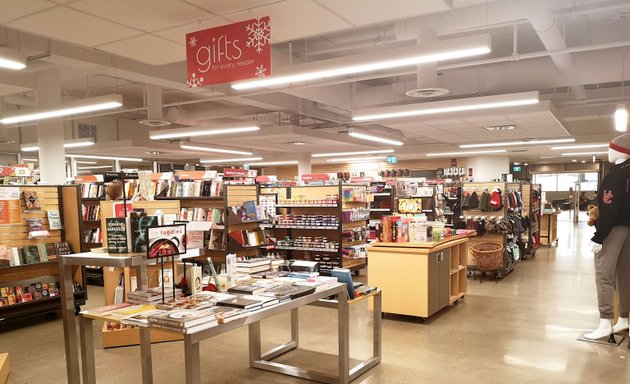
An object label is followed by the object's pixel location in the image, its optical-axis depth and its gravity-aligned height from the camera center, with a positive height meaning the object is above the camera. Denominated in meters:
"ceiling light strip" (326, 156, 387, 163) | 19.66 +0.50
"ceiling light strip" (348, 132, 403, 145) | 11.70 +0.87
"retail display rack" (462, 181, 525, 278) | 8.69 -0.99
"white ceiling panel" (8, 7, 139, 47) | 4.38 +1.54
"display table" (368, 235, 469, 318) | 5.68 -1.39
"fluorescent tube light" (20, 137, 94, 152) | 11.68 +0.85
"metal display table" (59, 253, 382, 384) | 2.68 -1.21
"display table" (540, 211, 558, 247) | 13.14 -1.82
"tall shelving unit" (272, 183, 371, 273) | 8.59 -1.08
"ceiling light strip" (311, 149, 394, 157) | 16.38 +0.64
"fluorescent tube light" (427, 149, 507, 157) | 16.88 +0.59
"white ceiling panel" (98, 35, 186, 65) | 5.19 +1.52
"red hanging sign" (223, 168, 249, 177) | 9.79 -0.02
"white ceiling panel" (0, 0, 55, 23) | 4.05 +1.56
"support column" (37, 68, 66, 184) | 8.97 +0.83
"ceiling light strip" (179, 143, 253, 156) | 13.86 +0.76
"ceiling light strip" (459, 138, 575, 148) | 13.92 +0.77
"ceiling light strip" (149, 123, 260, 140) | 10.55 +1.04
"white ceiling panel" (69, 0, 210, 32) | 4.16 +1.57
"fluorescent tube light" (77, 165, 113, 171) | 19.90 +0.35
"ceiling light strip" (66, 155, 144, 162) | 15.02 +0.61
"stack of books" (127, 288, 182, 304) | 3.15 -0.87
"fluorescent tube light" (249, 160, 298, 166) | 20.64 +0.42
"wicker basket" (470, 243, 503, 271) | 8.28 -1.68
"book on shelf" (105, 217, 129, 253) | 3.07 -0.41
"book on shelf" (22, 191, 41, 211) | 6.20 -0.34
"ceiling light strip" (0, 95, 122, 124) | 7.27 +1.16
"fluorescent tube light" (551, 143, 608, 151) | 15.24 +0.68
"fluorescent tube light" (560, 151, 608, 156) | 17.95 +0.51
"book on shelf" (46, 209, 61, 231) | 6.47 -0.63
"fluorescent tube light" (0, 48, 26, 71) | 5.29 +1.40
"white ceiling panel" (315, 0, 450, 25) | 4.21 +1.55
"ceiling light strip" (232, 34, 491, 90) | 4.95 +1.31
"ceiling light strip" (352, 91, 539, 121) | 7.67 +1.13
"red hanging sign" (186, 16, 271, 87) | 4.40 +1.23
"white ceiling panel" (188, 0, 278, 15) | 4.20 +1.59
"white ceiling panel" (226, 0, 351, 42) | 4.32 +1.56
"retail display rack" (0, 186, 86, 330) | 5.92 -1.03
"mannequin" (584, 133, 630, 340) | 4.85 -0.82
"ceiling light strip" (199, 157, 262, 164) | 18.90 +0.54
